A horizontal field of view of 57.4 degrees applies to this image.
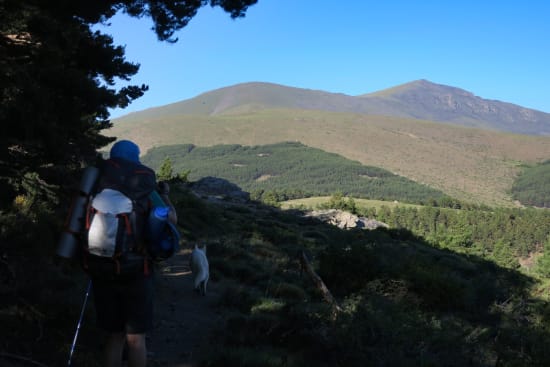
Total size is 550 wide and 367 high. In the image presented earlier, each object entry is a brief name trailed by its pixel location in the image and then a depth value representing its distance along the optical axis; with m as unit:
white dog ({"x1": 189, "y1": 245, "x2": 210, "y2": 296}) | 7.16
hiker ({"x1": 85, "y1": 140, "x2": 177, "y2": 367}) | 2.95
